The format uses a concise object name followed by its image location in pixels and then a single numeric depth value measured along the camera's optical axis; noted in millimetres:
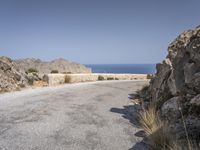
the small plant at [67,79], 13855
